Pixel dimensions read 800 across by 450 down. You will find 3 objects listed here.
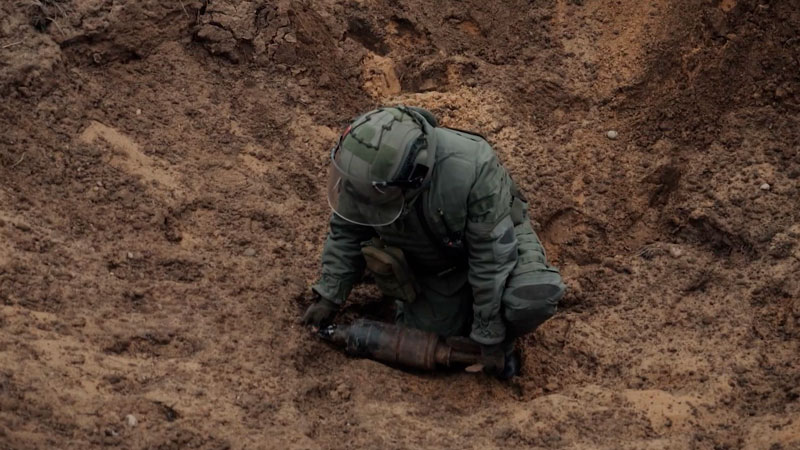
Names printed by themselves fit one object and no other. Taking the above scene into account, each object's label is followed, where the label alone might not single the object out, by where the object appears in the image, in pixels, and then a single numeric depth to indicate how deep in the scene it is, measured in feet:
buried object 15.17
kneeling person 13.19
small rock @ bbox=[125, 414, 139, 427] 11.89
